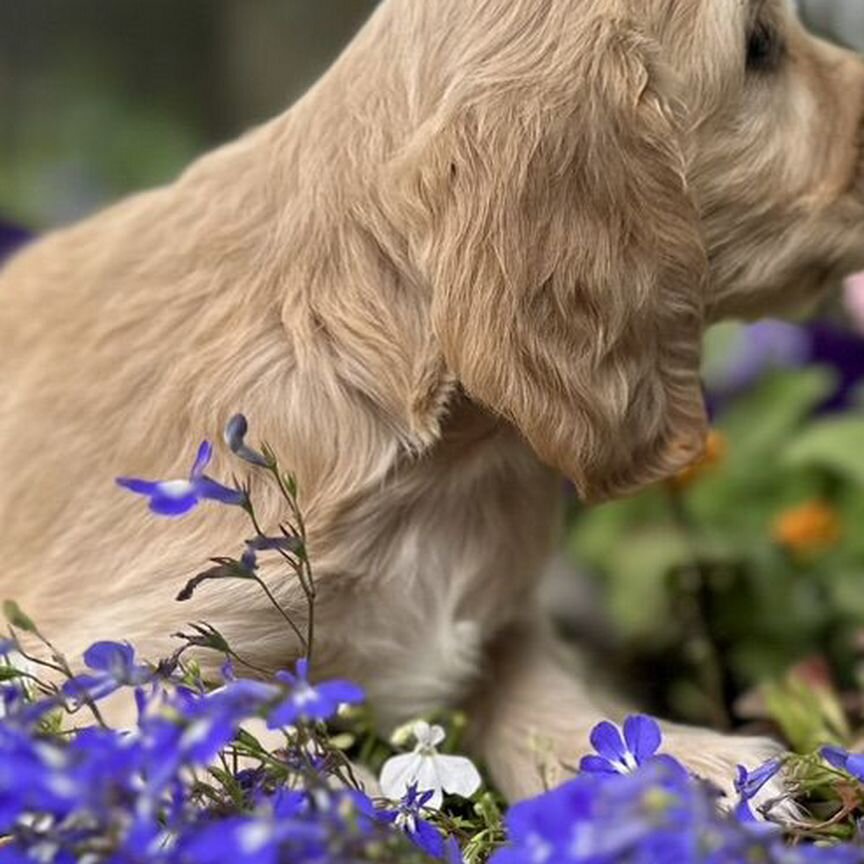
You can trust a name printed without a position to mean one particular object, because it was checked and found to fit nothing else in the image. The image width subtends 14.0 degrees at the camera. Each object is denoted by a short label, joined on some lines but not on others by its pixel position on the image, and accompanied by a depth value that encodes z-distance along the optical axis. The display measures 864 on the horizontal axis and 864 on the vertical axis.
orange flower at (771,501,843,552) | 0.82
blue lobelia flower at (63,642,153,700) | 0.54
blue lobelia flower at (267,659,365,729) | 0.53
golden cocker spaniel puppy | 0.63
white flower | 0.61
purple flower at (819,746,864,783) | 0.59
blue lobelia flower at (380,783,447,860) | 0.56
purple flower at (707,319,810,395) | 0.96
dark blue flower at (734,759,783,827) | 0.56
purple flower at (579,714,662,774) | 0.58
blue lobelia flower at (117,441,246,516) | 0.56
